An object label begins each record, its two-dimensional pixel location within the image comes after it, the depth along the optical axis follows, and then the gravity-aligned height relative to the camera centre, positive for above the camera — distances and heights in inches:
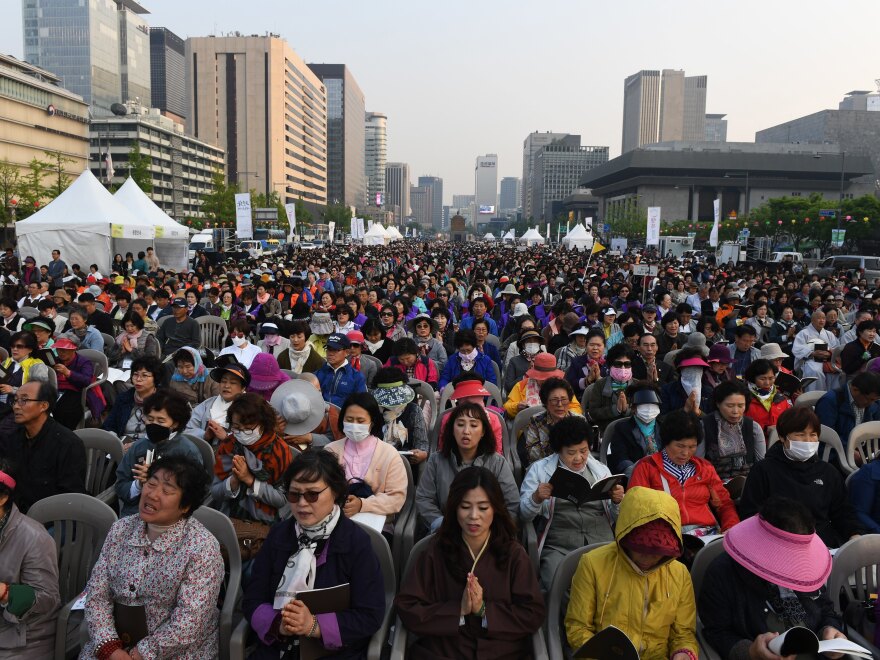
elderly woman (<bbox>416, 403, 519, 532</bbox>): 183.8 -53.4
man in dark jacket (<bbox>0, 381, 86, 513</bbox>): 187.3 -55.0
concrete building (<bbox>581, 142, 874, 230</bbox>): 4249.5 +530.4
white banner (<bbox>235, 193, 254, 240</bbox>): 1105.4 +54.9
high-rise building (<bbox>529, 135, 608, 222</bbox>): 7556.1 +544.0
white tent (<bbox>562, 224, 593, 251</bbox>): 2240.7 +68.1
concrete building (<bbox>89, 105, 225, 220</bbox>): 3897.6 +563.4
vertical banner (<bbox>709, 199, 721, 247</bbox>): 1360.7 +64.5
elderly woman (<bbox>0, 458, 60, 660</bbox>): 138.6 -66.0
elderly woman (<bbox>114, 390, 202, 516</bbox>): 182.4 -51.7
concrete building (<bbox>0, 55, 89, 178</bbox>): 3009.4 +589.3
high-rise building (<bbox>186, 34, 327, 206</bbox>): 5044.3 +1072.4
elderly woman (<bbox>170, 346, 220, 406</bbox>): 273.7 -49.7
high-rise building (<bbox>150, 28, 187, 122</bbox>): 5374.0 +1030.7
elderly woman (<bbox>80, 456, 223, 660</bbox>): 134.6 -62.7
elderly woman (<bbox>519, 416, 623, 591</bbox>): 177.6 -64.1
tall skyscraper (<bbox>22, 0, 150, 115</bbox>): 5462.6 +1587.8
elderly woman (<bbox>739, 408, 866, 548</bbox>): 177.3 -54.2
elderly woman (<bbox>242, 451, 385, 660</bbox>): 132.9 -60.1
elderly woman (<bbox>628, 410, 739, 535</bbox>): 180.1 -55.6
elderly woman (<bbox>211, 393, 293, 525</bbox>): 173.3 -53.3
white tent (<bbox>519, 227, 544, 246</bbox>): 2940.5 +88.3
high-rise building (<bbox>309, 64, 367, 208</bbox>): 7785.4 +639.0
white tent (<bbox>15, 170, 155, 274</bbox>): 863.1 +18.8
